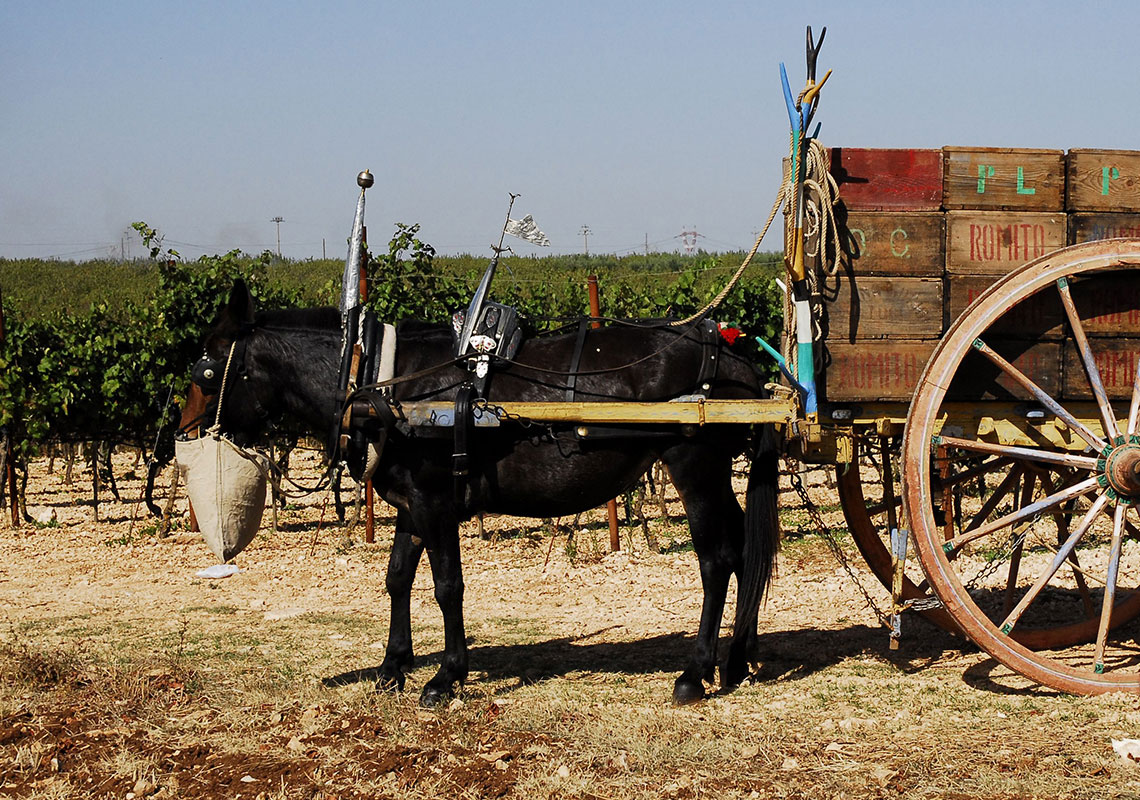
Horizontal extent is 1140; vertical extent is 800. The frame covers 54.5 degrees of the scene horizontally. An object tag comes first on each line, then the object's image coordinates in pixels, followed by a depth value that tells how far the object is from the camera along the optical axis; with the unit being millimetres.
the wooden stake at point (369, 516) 10406
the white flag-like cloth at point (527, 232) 5723
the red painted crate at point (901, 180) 5070
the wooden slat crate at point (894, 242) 5055
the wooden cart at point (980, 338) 4906
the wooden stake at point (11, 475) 12258
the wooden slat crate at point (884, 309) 5070
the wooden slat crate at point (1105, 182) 5129
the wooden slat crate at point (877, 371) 5098
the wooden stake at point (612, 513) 9383
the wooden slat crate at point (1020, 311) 5113
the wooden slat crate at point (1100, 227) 5129
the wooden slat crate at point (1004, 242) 5117
